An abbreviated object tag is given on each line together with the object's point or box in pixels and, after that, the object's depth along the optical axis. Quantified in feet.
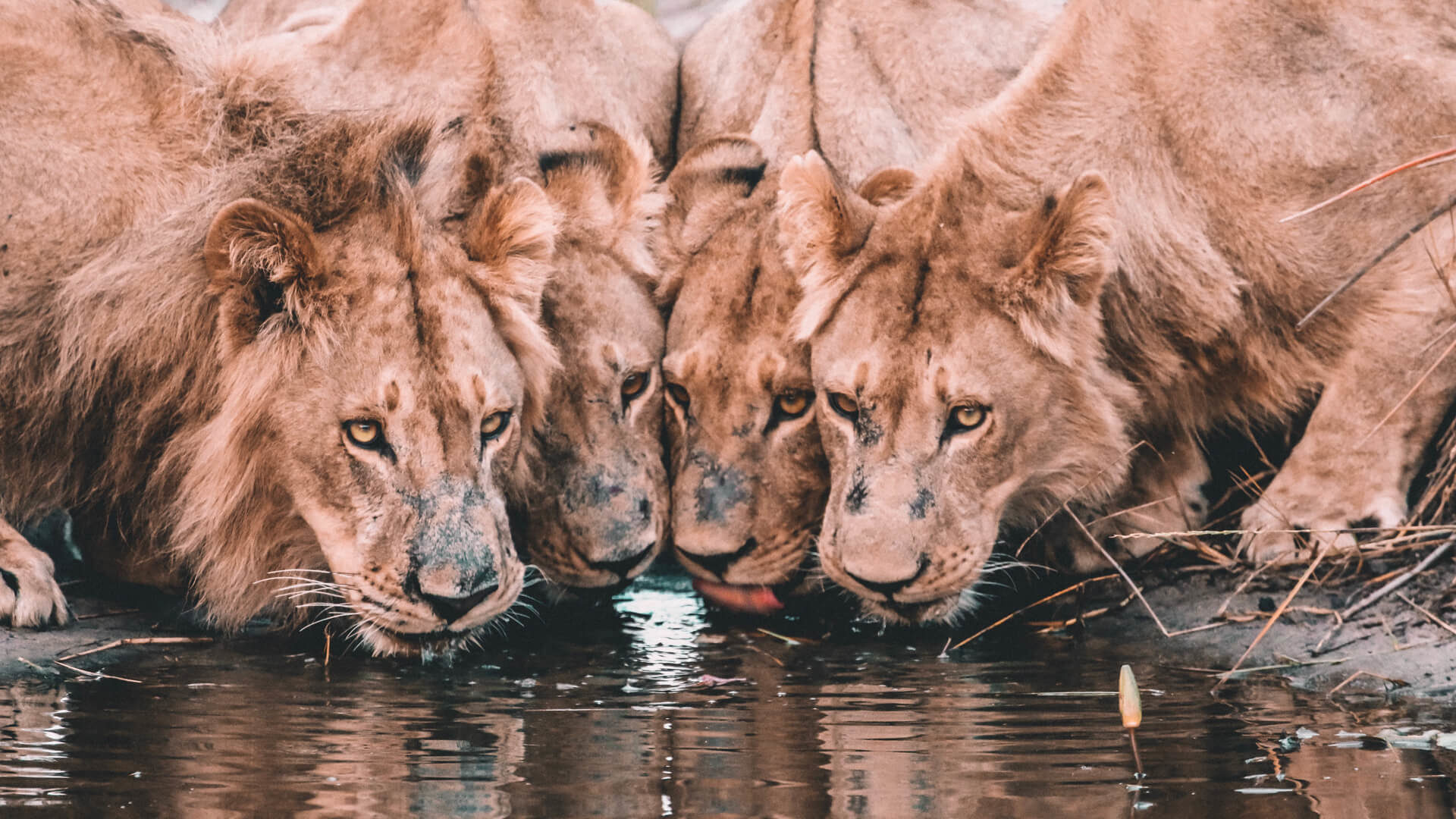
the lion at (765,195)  30.89
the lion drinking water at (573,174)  30.55
